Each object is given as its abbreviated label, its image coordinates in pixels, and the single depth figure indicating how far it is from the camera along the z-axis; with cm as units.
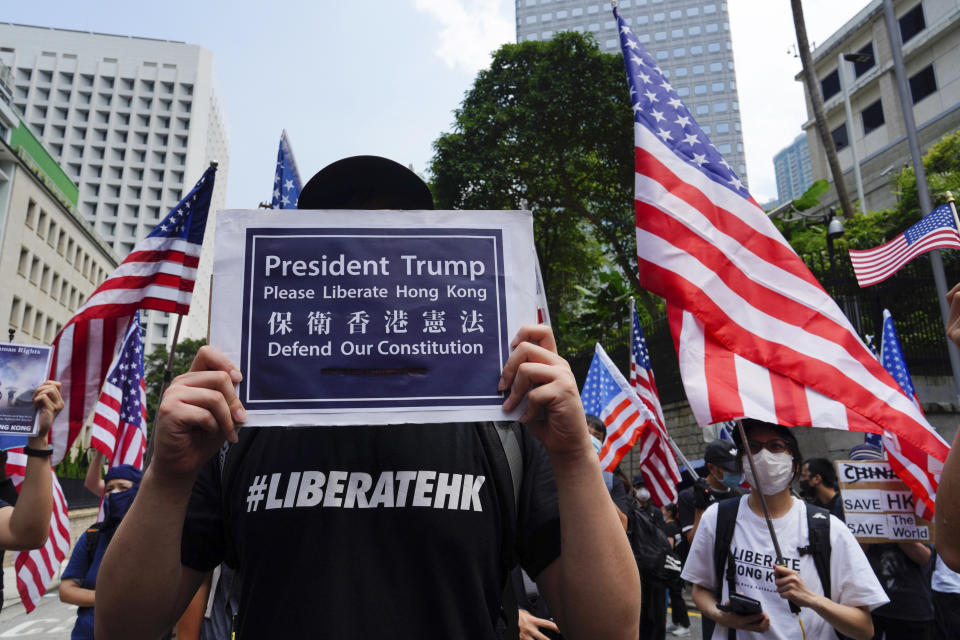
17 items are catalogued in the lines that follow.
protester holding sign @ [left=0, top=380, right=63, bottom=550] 332
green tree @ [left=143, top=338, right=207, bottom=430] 5100
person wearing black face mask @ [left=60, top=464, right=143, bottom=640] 523
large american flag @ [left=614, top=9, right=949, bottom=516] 340
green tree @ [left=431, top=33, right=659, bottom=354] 2286
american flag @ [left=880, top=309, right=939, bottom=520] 437
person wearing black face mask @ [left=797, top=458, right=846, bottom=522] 699
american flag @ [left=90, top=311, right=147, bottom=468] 682
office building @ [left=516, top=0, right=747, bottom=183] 10406
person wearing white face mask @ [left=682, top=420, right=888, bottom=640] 349
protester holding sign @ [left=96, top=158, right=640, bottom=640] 152
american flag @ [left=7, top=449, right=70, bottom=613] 546
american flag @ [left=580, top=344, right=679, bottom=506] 786
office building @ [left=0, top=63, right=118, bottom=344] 3853
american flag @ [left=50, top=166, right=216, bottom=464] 439
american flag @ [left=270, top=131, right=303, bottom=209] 530
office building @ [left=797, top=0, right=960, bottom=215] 3180
